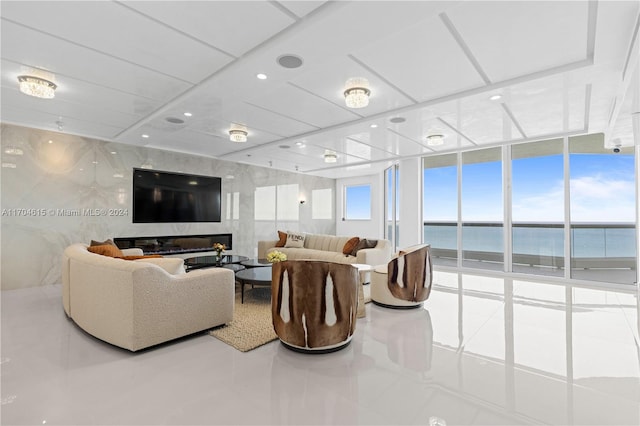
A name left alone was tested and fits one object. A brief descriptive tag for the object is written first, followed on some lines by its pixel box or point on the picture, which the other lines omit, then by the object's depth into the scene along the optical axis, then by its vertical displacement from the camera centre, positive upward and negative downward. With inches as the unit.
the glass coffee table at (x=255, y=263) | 201.9 -30.9
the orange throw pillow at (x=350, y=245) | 248.6 -22.0
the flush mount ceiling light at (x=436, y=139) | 214.5 +56.7
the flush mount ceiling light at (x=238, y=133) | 203.8 +56.4
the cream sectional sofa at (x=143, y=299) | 105.9 -30.6
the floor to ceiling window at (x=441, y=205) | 288.8 +13.0
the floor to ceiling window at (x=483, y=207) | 266.4 +10.3
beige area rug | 116.6 -46.9
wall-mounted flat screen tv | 250.7 +18.3
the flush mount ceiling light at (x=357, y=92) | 132.9 +55.4
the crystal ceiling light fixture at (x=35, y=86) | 127.1 +54.9
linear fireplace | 246.5 -21.8
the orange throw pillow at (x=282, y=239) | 296.6 -20.5
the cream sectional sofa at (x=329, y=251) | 234.1 -28.4
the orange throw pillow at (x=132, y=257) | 132.5 -17.3
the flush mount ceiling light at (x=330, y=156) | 272.5 +56.6
